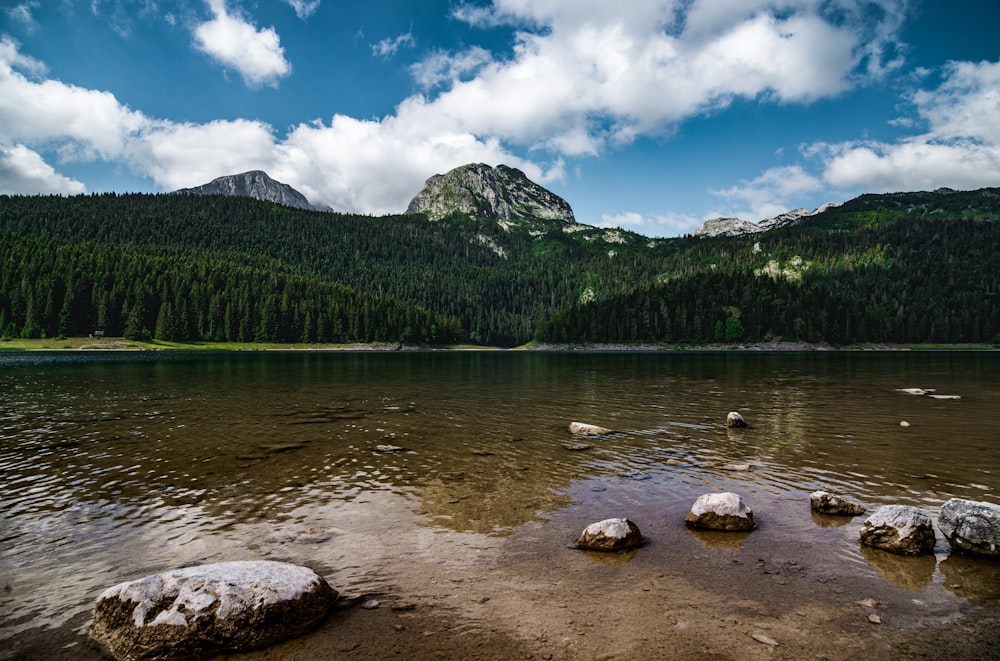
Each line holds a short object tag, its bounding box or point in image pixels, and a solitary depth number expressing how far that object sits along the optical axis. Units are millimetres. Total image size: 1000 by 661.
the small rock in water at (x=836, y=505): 14508
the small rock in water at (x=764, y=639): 7945
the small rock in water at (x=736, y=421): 29469
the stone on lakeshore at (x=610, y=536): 12041
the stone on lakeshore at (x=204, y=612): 7877
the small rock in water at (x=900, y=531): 11562
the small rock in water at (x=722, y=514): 13383
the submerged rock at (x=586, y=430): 27312
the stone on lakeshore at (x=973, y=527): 11391
